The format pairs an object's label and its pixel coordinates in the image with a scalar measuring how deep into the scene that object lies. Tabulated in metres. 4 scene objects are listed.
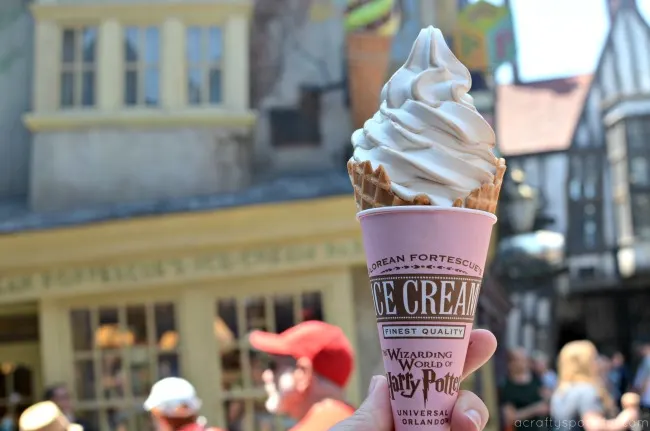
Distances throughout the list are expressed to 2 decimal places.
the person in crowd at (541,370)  9.39
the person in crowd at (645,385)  8.42
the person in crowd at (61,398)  7.44
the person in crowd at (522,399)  7.34
